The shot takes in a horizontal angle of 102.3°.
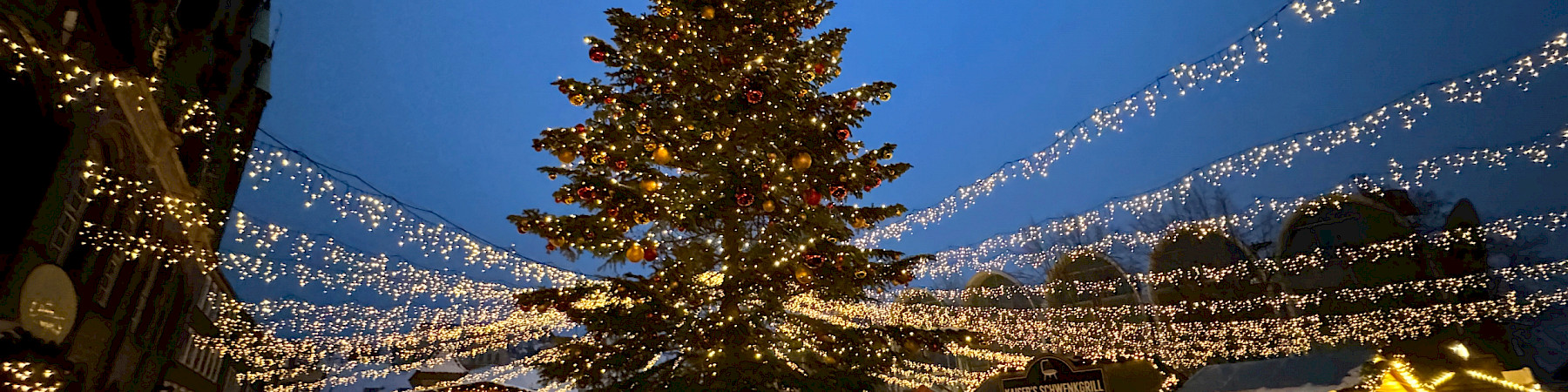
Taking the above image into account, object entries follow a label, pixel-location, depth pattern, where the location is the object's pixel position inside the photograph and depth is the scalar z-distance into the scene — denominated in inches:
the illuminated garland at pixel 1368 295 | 374.3
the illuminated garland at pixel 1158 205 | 229.9
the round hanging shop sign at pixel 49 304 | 237.5
